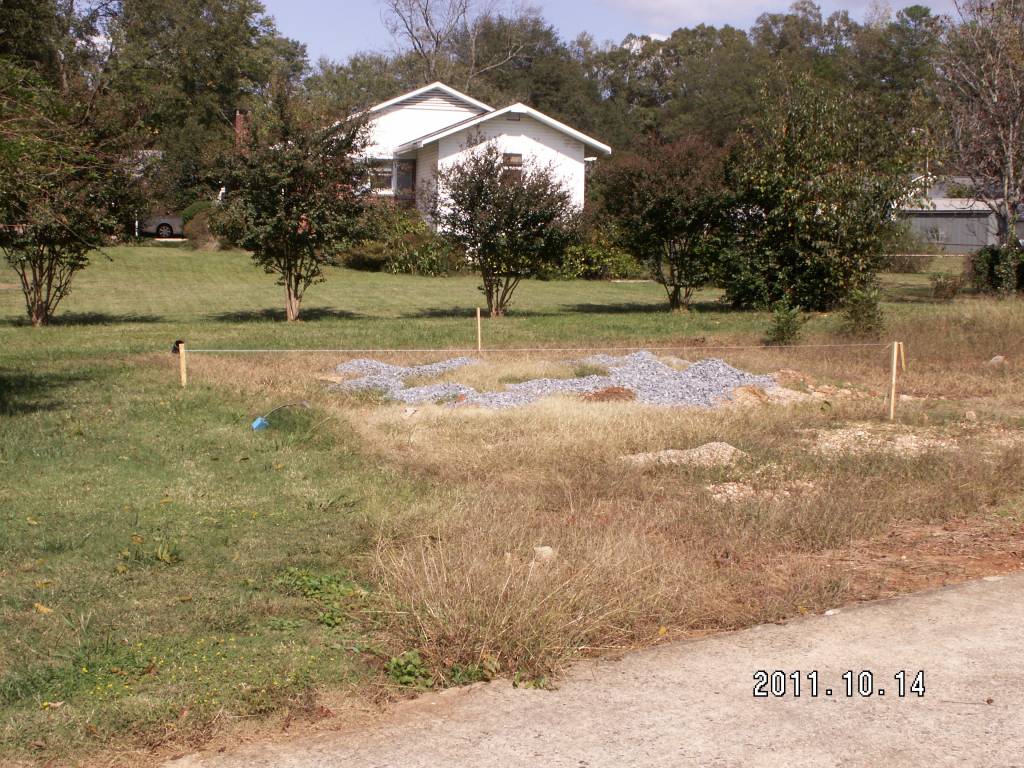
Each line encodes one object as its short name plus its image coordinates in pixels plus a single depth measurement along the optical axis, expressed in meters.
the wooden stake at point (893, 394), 11.19
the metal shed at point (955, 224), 43.98
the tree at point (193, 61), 45.97
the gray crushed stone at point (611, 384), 12.20
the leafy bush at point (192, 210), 42.94
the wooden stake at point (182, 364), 12.60
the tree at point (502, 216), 22.17
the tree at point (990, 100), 26.22
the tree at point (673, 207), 22.97
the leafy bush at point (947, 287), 27.47
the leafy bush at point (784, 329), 16.97
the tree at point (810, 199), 22.30
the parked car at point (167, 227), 45.62
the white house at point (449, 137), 37.81
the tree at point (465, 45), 61.88
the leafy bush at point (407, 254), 34.94
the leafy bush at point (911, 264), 37.72
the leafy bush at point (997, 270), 25.69
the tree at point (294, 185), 20.45
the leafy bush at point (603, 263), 36.25
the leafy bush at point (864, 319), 17.42
